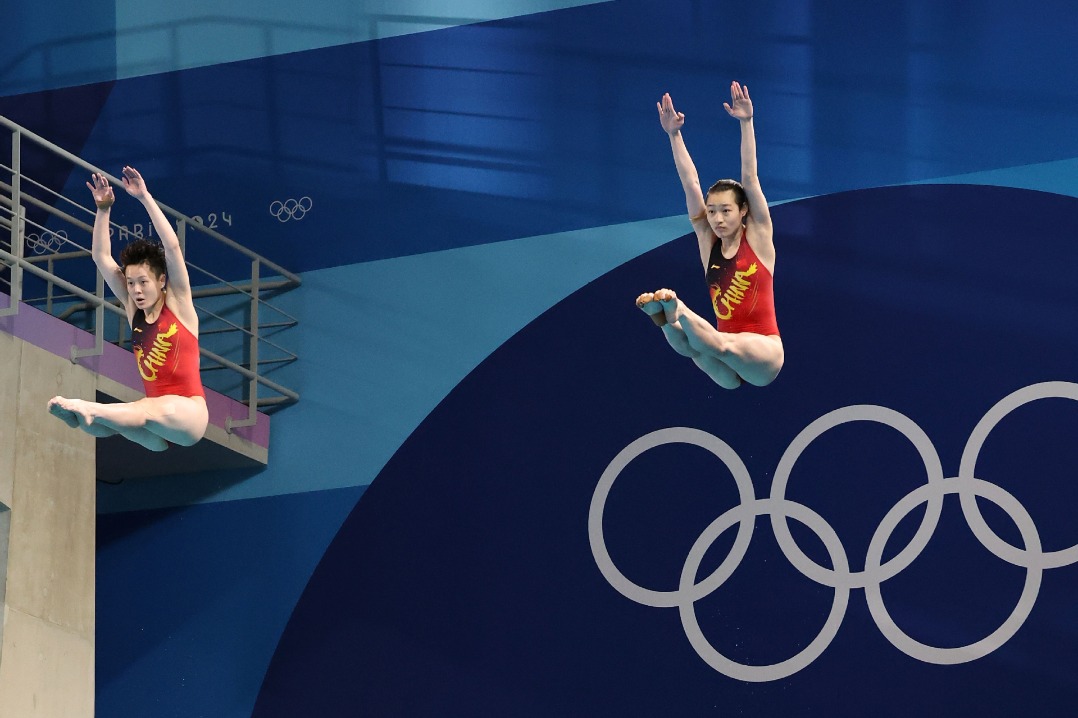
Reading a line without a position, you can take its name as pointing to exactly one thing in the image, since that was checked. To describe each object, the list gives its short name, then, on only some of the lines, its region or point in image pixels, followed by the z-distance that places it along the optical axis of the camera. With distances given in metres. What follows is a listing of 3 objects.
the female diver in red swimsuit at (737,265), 13.31
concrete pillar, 14.09
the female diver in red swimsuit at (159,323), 14.25
